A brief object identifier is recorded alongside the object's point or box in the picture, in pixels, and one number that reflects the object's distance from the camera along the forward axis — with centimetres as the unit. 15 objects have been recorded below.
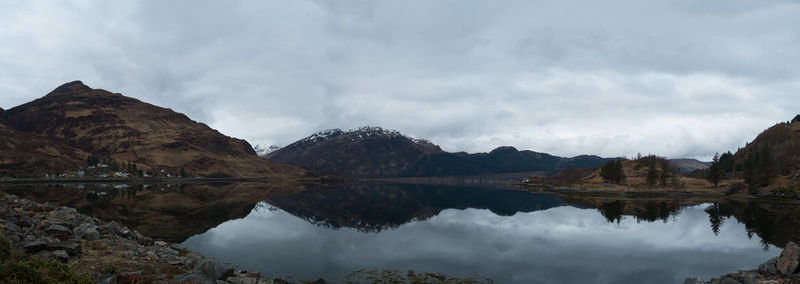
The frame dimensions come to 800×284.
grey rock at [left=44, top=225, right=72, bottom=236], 2155
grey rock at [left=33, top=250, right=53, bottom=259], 1496
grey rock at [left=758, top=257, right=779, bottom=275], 2181
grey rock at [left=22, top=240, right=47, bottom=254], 1498
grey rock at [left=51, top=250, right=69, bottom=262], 1530
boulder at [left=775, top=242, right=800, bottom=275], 2030
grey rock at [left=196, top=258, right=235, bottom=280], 1625
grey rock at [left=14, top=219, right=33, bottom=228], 2302
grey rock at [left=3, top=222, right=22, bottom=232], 1917
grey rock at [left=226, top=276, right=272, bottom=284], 1631
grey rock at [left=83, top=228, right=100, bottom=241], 2266
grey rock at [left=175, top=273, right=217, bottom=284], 1489
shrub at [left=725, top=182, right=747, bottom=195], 12138
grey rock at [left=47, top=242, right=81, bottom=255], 1622
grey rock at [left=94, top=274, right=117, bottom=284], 1301
